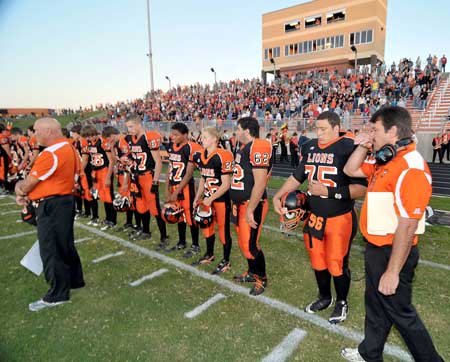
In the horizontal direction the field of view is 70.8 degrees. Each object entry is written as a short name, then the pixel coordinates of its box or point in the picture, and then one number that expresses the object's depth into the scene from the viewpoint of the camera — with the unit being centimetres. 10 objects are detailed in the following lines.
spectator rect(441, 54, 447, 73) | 2497
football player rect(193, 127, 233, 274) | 464
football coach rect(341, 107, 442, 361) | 225
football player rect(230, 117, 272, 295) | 392
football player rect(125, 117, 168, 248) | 600
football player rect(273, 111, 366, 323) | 336
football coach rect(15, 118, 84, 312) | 379
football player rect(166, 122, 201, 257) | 535
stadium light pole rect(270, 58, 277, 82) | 4545
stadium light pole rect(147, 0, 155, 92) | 2759
